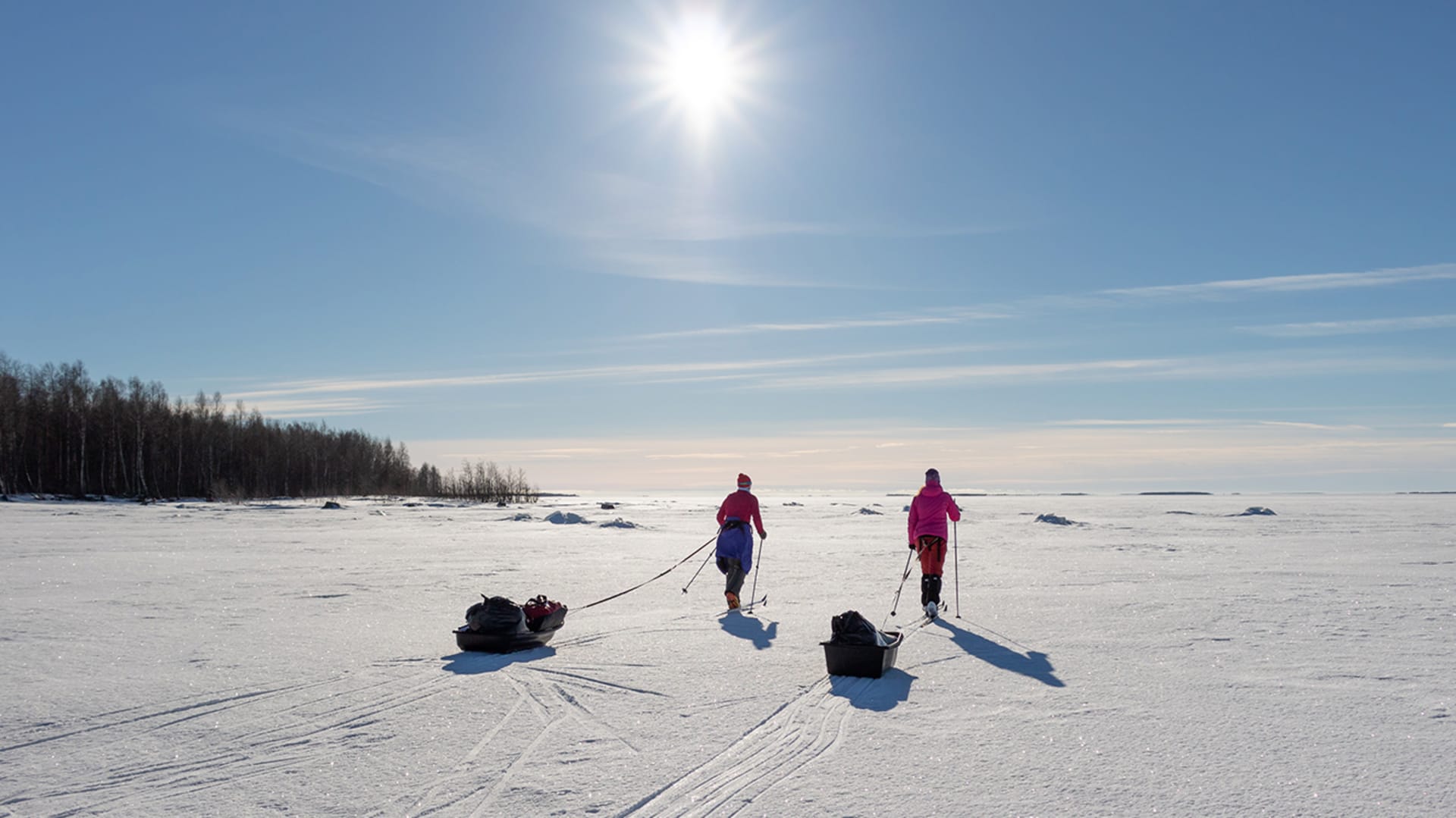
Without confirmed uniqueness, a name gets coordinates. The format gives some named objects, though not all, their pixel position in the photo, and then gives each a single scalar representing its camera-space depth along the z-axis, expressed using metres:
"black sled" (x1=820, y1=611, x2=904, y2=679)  7.61
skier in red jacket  12.38
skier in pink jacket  11.66
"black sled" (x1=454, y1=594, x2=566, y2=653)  8.67
